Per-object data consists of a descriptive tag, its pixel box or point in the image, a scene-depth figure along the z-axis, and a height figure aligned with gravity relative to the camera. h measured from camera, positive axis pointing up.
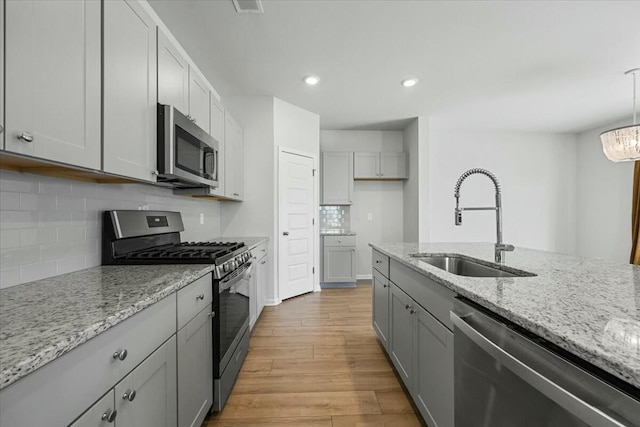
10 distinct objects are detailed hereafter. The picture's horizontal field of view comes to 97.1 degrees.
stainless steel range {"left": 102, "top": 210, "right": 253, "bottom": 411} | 1.58 -0.25
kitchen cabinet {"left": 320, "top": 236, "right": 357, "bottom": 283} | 4.57 -0.71
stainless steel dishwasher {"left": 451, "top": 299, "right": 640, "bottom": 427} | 0.54 -0.40
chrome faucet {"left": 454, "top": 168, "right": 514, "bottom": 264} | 1.57 -0.12
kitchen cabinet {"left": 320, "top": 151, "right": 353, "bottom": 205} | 4.84 +0.66
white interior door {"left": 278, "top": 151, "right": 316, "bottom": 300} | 3.81 -0.12
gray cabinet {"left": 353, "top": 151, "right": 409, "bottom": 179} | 4.93 +0.87
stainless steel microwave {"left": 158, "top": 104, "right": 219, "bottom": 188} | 1.59 +0.42
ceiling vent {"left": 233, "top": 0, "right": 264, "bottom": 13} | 2.02 +1.55
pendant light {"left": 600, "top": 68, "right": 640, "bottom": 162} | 2.77 +0.74
